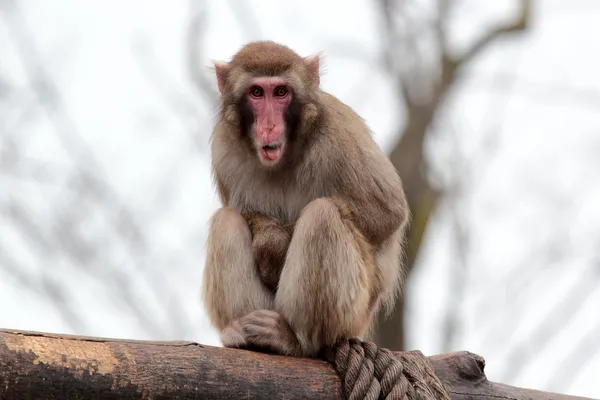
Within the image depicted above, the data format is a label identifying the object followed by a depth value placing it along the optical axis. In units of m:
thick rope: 10.35
